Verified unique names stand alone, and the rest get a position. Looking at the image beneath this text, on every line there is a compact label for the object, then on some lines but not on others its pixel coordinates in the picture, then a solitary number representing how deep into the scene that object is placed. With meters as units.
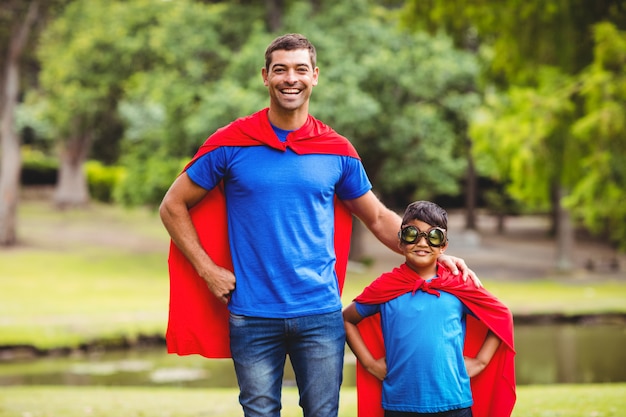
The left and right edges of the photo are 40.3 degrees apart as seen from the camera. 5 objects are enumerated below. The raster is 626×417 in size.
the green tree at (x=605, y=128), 12.39
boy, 3.62
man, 3.55
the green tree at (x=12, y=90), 26.84
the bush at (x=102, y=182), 44.41
